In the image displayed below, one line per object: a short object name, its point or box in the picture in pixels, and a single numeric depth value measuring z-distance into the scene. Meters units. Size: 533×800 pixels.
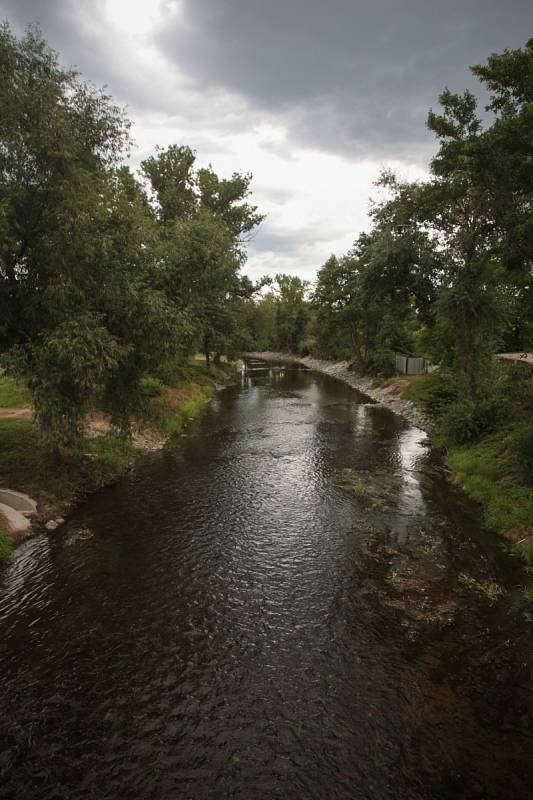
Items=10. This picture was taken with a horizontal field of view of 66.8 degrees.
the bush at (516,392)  18.86
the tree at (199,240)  17.69
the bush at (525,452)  15.38
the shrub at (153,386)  29.54
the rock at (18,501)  14.70
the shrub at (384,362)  50.09
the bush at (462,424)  22.02
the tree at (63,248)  12.56
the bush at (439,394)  27.36
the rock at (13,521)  13.59
